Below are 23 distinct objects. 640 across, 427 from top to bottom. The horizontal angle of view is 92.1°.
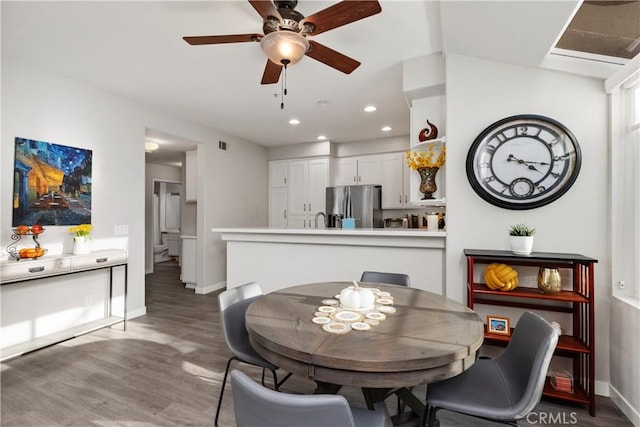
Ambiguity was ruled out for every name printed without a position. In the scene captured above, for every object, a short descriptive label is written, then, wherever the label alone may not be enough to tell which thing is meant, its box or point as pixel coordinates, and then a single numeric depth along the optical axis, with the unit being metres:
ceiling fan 1.68
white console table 2.55
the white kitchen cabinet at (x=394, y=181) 5.62
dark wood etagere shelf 1.93
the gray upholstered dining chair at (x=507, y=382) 1.27
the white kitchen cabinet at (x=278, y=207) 6.48
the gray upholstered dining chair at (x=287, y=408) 0.88
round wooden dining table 1.10
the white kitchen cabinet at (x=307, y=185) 6.09
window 1.97
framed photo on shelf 2.19
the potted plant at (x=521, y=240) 2.13
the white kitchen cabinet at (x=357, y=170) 5.91
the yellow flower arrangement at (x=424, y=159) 2.77
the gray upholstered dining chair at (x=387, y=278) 2.41
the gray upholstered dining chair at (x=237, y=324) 1.78
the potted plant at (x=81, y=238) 3.10
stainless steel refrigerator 5.46
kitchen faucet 5.77
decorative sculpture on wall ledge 2.84
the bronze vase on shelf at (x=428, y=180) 2.86
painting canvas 2.81
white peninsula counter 2.70
